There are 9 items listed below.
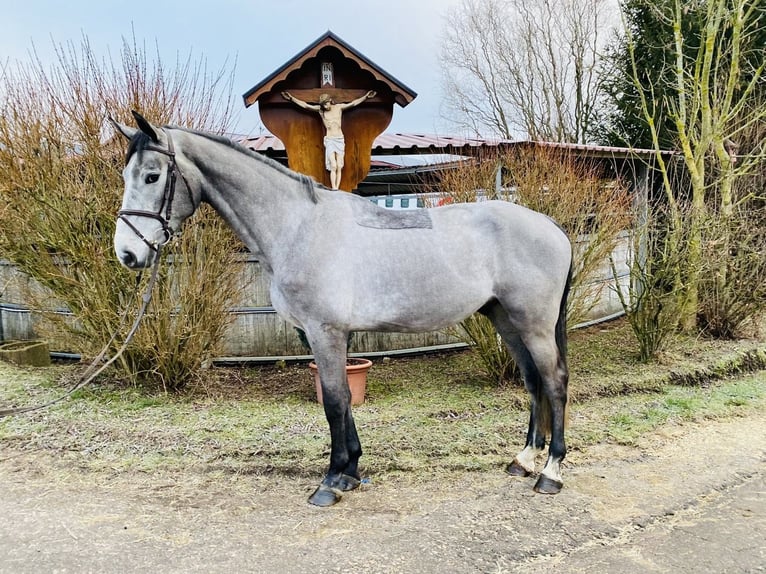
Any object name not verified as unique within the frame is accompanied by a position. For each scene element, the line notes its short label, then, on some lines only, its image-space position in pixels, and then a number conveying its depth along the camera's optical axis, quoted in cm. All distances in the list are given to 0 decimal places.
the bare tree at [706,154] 559
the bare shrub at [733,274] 586
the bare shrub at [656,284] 542
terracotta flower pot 455
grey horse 266
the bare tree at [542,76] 1812
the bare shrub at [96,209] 454
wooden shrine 500
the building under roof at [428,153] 583
